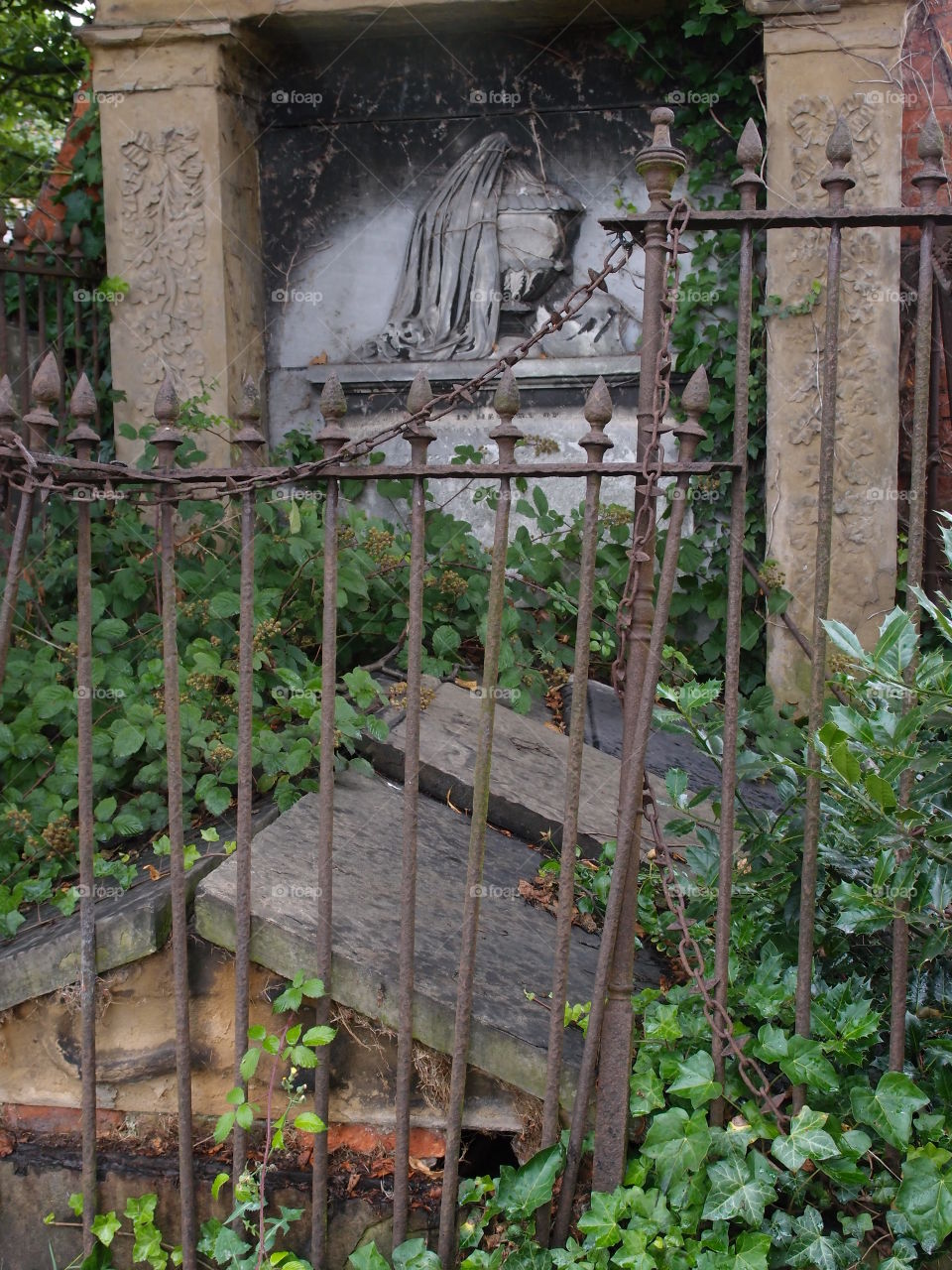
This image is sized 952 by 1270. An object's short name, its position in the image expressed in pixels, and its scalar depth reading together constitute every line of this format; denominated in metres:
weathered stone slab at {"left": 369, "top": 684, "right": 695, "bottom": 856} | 3.22
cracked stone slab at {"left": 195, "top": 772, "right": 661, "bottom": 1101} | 2.21
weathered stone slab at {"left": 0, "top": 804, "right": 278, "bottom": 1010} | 2.32
